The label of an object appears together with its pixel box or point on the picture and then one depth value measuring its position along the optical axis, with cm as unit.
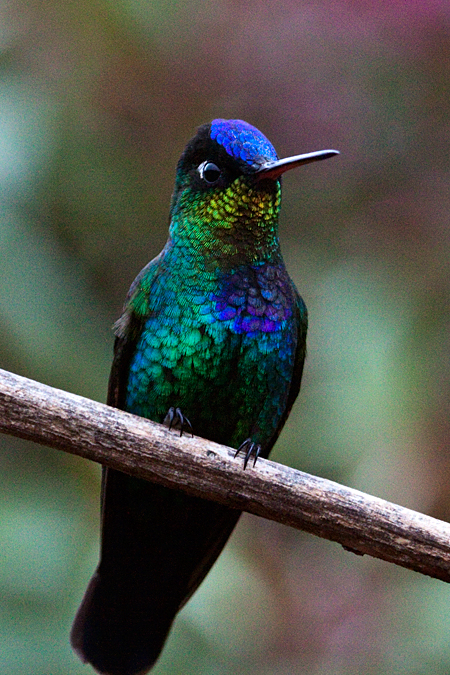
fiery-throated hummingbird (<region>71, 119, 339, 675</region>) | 556
